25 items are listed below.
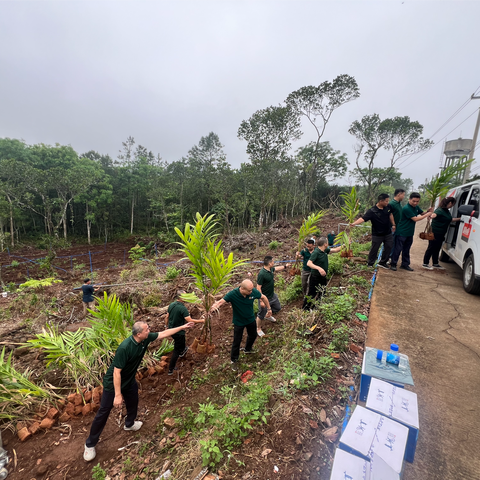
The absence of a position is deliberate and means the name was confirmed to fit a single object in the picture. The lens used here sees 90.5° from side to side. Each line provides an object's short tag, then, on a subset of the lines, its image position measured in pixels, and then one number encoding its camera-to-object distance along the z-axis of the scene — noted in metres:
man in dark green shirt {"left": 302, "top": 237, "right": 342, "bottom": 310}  4.59
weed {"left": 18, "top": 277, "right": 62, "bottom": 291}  10.09
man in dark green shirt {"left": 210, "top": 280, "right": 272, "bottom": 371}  3.79
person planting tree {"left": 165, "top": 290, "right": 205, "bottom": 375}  4.01
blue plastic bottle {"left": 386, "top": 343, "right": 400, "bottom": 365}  1.90
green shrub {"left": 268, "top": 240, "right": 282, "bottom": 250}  13.11
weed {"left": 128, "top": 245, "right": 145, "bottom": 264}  17.11
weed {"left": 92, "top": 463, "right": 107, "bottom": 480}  2.44
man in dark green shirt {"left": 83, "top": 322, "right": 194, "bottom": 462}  2.83
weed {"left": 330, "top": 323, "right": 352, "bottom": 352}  3.04
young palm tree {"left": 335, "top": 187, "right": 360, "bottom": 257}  6.31
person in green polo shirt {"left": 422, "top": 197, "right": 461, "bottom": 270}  4.95
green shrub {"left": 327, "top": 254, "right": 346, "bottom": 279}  5.72
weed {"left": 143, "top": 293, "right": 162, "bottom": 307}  7.07
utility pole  14.31
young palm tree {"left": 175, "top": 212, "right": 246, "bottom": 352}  3.87
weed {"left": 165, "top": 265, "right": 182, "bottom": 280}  9.10
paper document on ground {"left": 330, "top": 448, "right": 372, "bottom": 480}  1.21
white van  4.13
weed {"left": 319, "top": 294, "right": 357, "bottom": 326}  3.58
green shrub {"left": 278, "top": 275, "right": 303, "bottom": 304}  5.79
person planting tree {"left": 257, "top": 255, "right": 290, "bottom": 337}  4.61
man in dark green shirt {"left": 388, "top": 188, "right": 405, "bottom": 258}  4.84
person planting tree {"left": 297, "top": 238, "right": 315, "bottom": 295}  5.18
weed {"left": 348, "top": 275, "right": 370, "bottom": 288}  4.76
